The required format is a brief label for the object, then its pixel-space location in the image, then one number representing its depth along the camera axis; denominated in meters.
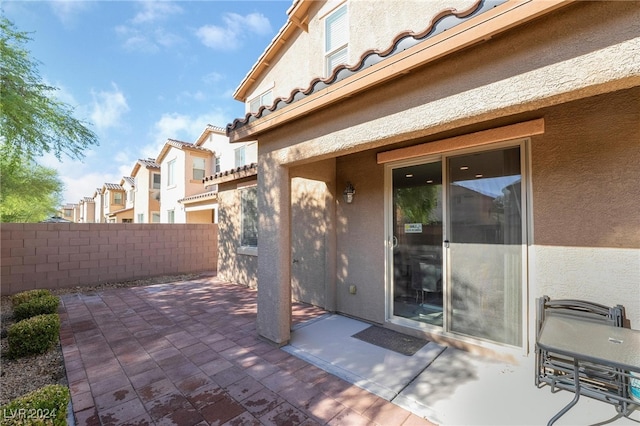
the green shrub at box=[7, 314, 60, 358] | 4.47
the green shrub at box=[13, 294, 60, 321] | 5.70
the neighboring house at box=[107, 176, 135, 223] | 30.62
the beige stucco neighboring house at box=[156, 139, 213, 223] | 20.05
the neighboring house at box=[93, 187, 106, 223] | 39.50
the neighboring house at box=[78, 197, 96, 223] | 48.27
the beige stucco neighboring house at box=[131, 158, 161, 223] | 25.11
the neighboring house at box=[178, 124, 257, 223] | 15.56
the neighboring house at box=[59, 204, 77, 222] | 58.25
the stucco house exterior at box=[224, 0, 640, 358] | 2.41
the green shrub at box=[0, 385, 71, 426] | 2.23
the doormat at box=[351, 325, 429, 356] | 4.74
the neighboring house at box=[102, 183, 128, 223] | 34.94
